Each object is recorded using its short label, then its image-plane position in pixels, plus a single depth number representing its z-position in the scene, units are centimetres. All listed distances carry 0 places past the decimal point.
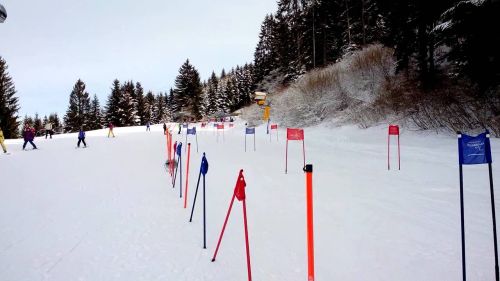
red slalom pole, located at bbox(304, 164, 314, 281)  330
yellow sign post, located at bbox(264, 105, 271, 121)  3319
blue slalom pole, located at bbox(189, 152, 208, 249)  497
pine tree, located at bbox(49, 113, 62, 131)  9025
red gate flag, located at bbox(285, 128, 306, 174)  1250
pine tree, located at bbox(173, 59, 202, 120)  7281
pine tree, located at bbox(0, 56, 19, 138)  4334
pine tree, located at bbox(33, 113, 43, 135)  8750
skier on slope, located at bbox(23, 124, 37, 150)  2034
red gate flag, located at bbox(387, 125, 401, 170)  1190
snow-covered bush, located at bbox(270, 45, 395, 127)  2220
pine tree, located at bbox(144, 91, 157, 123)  8345
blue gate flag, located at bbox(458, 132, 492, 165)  413
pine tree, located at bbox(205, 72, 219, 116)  9117
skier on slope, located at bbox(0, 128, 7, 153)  1806
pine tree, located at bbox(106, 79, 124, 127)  6888
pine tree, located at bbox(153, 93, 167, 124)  9912
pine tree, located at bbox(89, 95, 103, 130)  7544
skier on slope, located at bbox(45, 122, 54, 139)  3216
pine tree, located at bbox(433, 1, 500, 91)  1091
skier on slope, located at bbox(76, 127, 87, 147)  2143
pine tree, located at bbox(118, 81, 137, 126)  6869
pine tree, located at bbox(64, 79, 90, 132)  7116
